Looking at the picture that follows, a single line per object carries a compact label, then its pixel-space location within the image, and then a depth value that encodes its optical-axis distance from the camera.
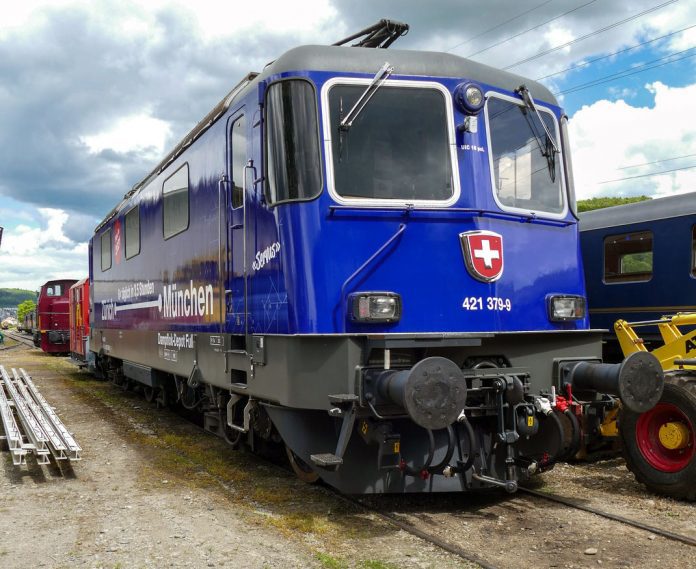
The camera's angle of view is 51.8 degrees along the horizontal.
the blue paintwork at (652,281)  9.05
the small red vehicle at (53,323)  27.38
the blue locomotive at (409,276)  4.84
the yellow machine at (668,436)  5.74
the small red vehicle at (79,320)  17.47
